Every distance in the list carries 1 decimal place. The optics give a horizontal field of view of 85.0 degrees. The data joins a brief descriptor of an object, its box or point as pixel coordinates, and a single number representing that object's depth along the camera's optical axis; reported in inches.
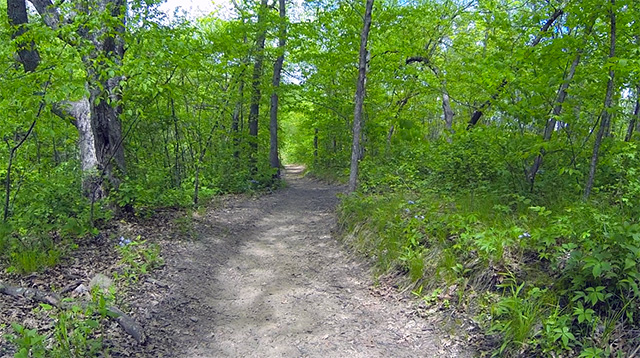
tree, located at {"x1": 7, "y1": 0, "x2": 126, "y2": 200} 220.2
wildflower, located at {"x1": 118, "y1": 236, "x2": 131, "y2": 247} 201.7
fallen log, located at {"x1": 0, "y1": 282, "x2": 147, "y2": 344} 135.4
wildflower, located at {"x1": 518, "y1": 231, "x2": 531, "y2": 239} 157.2
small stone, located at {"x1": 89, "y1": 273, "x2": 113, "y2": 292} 162.7
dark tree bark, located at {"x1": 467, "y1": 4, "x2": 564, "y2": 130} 244.8
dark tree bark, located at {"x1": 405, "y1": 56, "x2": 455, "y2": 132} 477.1
